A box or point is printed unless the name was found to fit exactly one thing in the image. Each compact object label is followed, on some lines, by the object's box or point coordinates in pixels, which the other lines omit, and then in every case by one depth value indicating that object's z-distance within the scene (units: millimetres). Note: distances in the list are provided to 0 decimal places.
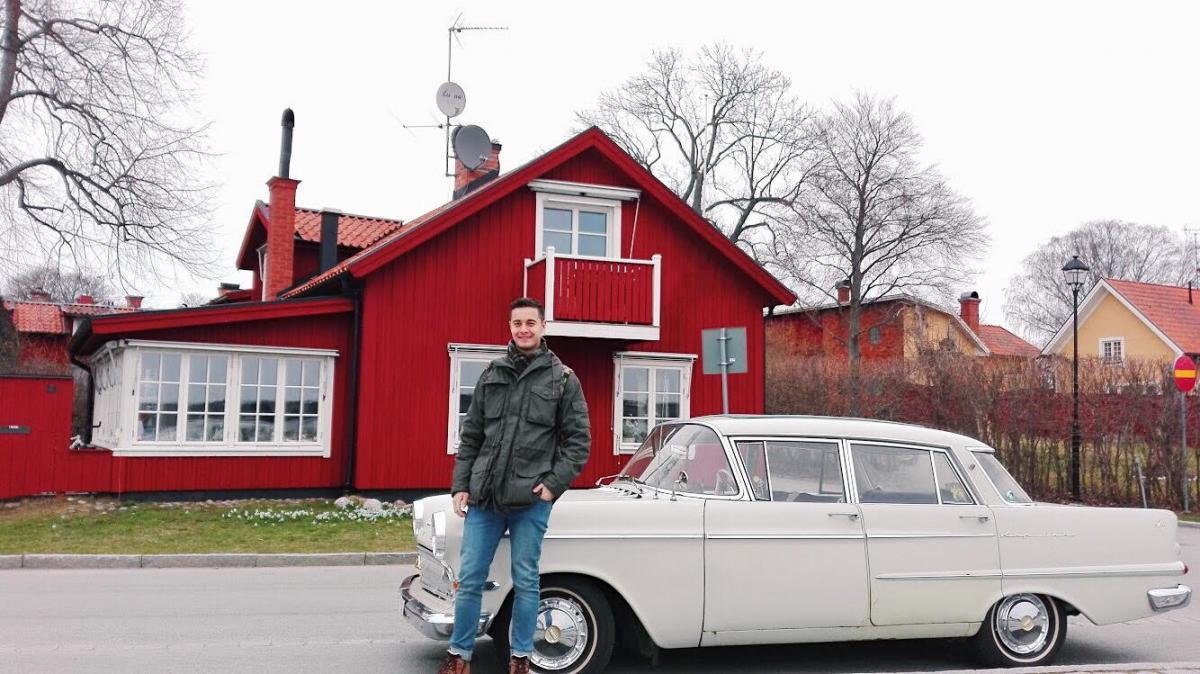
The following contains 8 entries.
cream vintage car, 5762
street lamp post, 18844
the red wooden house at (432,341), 15625
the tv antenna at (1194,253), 63600
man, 5254
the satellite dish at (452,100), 22125
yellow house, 40625
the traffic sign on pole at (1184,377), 17219
